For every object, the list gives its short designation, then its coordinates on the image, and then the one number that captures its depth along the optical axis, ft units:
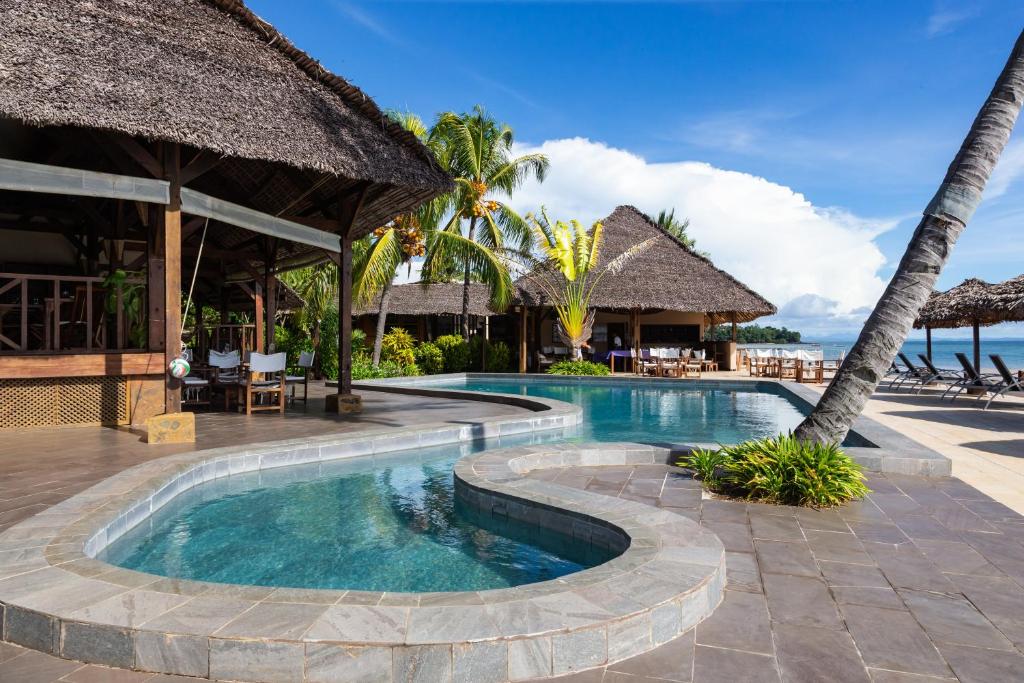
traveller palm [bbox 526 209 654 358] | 60.54
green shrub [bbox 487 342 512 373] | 65.82
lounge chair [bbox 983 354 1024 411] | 34.37
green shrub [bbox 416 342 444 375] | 64.80
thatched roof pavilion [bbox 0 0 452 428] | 20.36
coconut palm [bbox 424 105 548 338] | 61.41
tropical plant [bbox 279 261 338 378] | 55.67
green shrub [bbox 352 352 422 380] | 54.24
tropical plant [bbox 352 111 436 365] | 53.72
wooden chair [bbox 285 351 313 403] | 33.51
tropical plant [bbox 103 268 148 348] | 24.90
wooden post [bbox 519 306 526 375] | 63.77
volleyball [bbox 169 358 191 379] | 21.17
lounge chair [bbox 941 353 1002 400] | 35.40
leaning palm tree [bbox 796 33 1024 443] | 15.34
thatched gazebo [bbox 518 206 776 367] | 64.18
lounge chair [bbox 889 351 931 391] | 45.38
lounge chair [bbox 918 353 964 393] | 42.32
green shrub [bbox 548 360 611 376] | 57.62
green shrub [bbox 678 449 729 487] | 15.93
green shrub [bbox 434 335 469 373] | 65.46
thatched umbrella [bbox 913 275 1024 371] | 40.81
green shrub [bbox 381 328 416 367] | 62.90
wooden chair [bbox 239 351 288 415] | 28.73
